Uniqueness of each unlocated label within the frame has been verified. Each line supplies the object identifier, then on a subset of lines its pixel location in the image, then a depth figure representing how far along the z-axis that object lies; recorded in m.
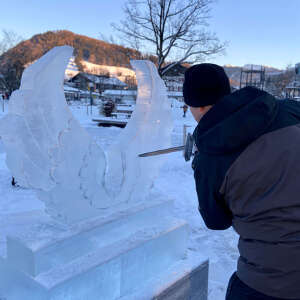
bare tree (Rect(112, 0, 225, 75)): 13.77
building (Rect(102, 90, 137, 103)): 38.34
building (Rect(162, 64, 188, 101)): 20.85
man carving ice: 1.08
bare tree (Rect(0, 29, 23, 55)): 22.07
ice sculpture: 1.90
